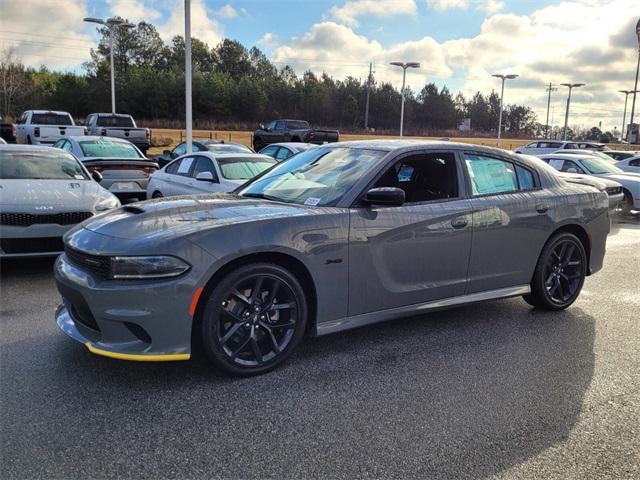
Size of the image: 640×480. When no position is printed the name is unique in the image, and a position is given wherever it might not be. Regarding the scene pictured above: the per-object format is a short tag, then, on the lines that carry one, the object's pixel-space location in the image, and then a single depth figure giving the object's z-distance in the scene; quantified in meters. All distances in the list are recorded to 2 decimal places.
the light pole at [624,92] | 57.88
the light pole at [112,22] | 26.25
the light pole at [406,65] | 39.00
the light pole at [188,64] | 13.44
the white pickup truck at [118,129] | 20.83
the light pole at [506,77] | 44.11
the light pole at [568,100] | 49.43
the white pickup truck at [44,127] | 19.66
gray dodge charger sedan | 3.32
